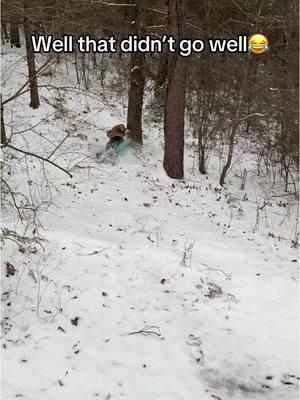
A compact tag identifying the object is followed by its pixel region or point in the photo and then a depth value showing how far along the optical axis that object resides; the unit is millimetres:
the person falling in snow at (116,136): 10195
